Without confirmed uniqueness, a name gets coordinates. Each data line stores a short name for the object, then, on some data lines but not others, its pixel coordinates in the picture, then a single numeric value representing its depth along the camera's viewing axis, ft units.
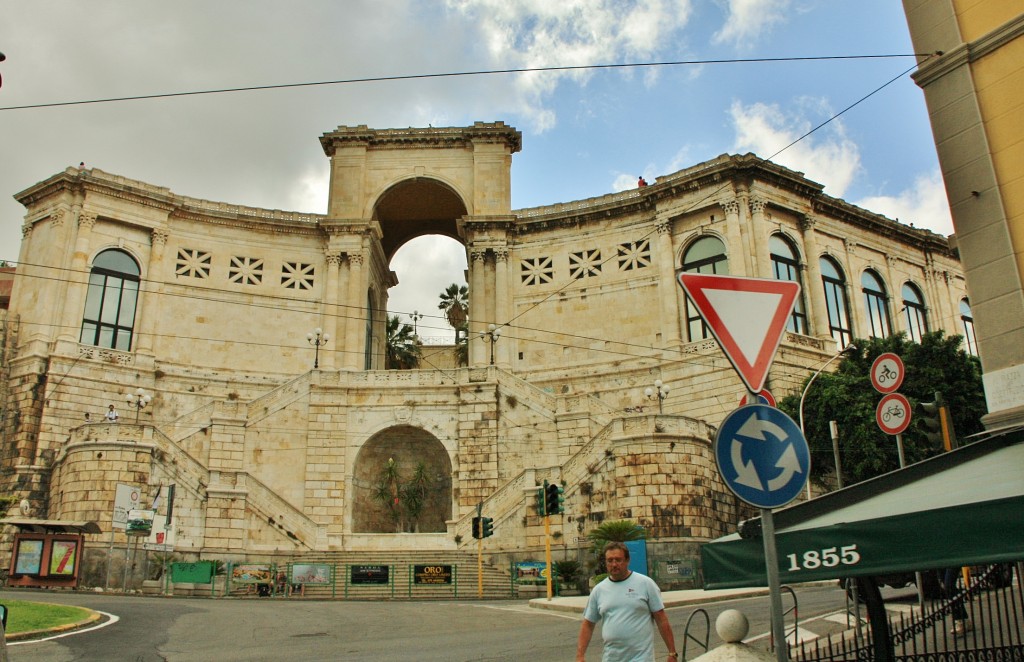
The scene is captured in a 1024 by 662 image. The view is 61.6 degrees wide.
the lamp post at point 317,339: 125.29
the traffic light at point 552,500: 77.25
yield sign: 17.89
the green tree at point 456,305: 195.42
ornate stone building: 101.09
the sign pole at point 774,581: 15.80
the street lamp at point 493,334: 131.54
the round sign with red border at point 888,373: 41.42
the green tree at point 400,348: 181.68
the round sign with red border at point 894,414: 40.78
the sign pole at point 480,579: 86.40
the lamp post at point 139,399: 109.63
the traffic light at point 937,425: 39.34
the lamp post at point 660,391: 104.54
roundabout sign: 16.40
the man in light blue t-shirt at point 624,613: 20.08
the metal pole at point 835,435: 77.30
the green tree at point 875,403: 98.84
